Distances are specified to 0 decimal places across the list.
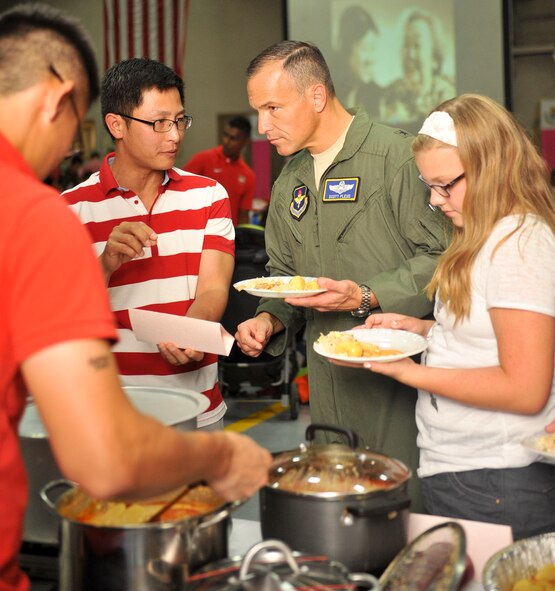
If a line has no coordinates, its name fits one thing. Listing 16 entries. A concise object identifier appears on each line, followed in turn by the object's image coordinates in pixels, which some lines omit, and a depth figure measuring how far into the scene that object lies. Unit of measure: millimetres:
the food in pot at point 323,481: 1458
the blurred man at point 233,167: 8430
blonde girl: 1746
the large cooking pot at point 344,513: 1342
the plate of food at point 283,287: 2271
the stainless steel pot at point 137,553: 1227
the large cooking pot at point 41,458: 1556
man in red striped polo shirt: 2529
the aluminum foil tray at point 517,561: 1314
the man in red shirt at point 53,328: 982
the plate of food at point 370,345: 1961
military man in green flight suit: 2492
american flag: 9758
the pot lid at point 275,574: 1121
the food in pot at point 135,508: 1378
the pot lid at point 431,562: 1198
